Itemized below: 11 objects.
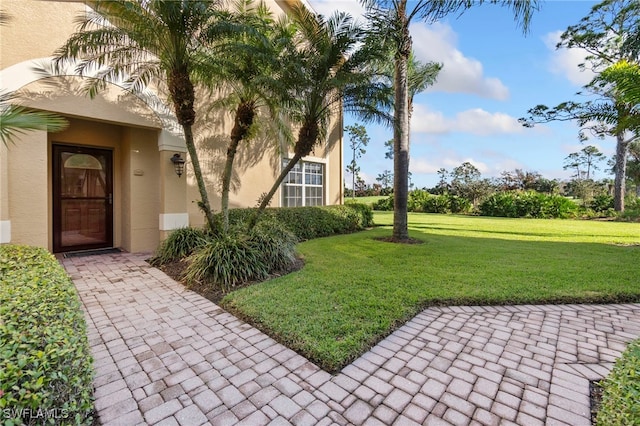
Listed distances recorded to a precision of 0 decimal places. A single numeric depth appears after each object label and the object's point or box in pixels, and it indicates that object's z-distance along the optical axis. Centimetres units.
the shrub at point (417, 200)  2662
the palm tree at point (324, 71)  588
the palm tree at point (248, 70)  566
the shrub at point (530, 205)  2031
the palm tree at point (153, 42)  493
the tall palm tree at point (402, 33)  733
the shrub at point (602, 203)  2050
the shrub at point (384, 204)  2918
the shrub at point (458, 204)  2475
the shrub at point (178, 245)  679
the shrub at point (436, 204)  2531
